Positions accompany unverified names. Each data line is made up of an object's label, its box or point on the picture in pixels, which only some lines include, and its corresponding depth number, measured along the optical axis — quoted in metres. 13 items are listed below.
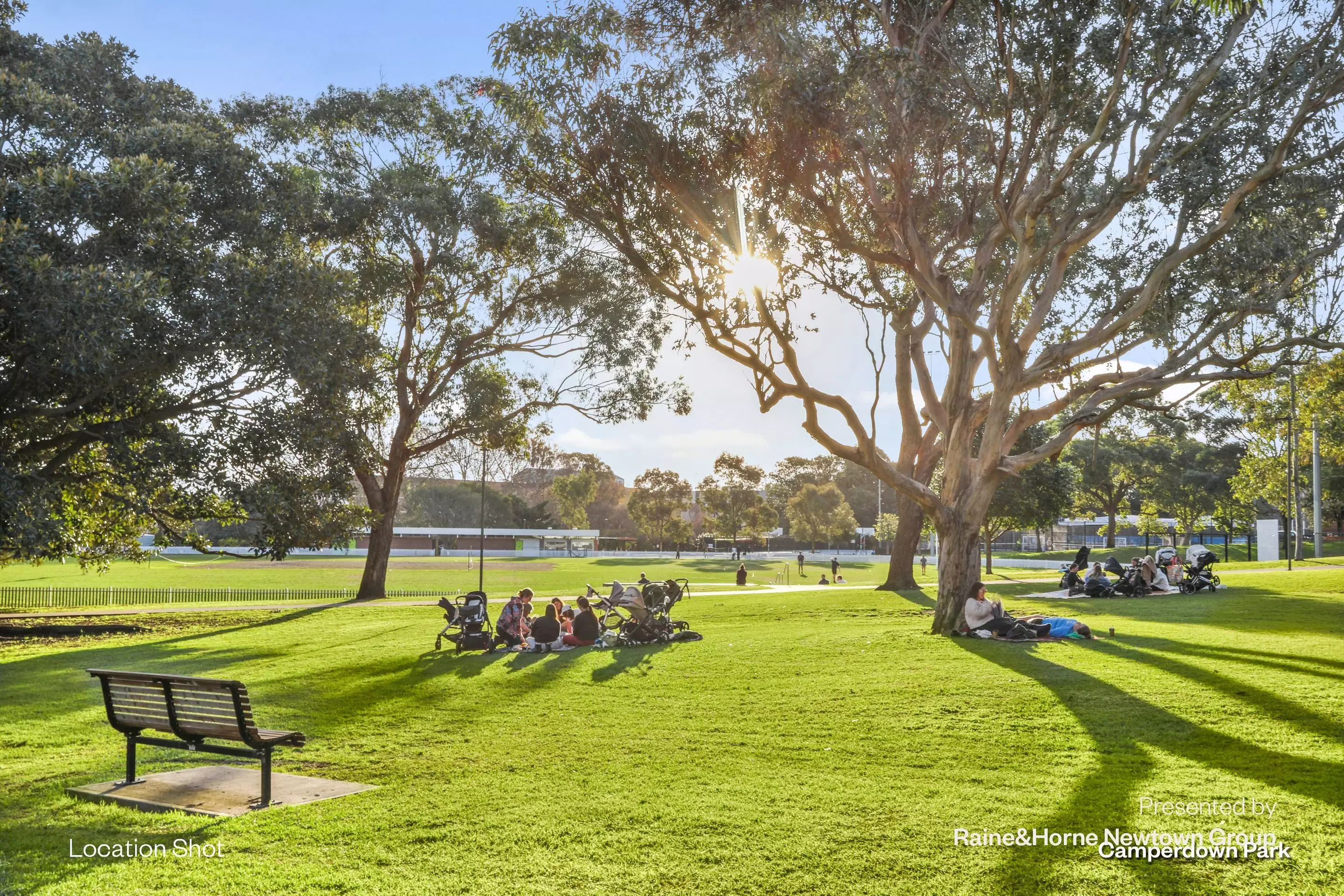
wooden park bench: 6.64
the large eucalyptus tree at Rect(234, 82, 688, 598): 26.48
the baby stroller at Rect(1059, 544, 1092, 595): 25.52
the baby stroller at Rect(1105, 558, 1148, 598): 24.47
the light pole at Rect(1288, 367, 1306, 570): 36.91
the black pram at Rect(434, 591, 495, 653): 16.14
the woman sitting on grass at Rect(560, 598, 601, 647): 16.72
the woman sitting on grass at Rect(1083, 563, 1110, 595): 24.55
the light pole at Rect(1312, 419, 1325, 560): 40.25
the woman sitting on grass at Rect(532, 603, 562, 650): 16.11
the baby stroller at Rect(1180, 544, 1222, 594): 24.86
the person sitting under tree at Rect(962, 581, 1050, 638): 15.82
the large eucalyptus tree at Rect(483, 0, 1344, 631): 15.36
